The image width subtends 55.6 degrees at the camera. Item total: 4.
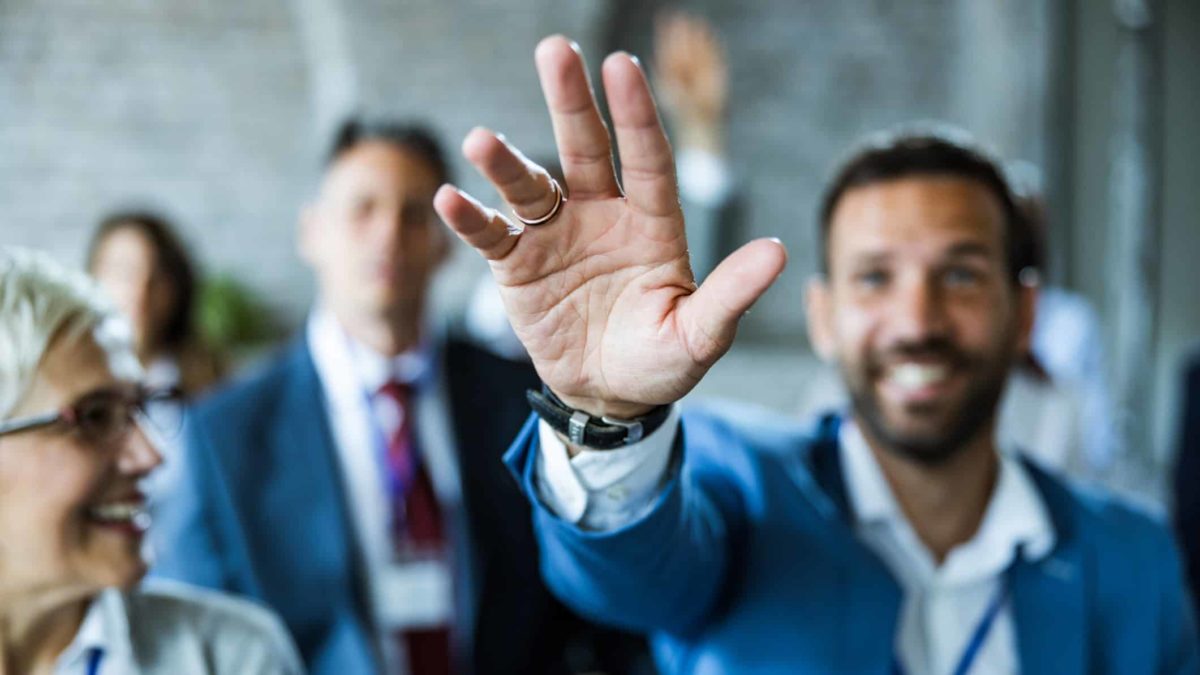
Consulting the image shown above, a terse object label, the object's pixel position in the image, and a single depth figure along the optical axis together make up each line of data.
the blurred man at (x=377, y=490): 1.91
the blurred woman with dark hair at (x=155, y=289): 3.58
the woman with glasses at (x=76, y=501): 1.34
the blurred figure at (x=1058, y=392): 2.59
